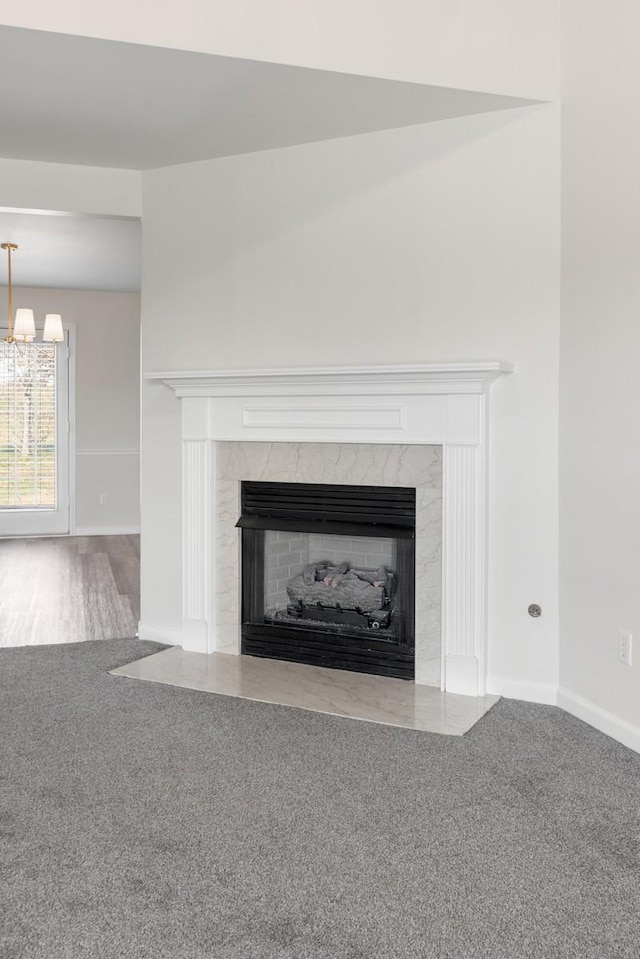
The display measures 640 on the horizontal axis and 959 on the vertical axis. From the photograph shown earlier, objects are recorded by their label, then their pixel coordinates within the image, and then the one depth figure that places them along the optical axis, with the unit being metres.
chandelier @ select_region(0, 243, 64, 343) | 6.45
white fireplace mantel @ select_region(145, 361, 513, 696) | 3.53
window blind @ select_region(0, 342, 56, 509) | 8.32
